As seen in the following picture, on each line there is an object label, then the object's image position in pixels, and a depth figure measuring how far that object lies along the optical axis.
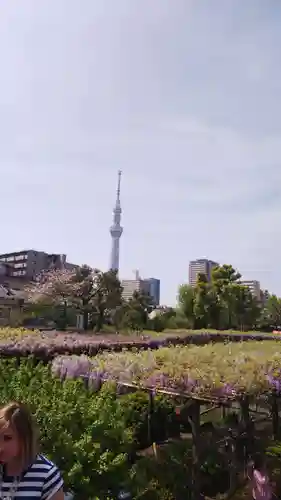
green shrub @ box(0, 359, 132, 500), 3.53
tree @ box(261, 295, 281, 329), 49.09
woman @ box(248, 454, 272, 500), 3.64
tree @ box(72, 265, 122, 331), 28.08
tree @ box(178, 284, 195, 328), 38.76
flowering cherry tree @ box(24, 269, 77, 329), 29.55
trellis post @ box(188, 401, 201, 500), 4.57
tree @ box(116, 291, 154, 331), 29.08
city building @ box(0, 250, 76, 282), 64.18
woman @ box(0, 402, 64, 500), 2.00
